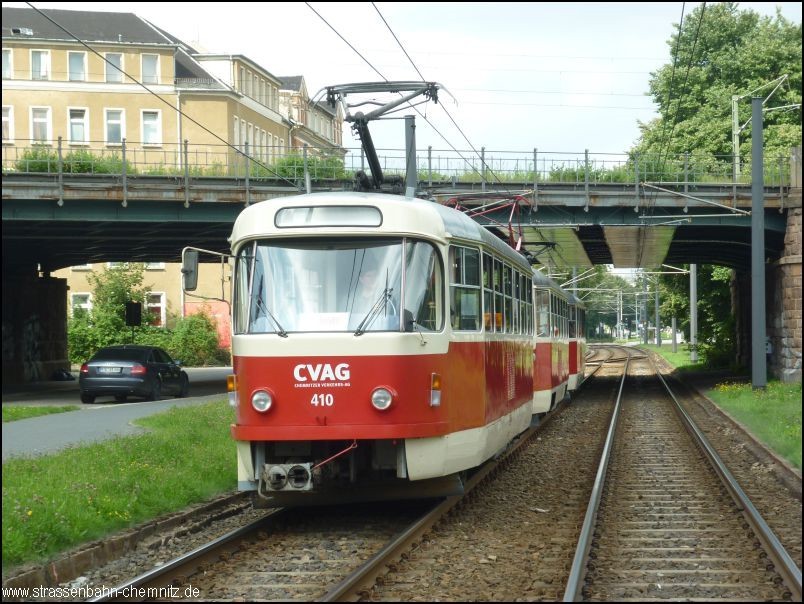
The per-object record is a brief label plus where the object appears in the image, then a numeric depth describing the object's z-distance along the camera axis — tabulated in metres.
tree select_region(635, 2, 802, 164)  58.12
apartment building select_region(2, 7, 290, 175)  66.69
